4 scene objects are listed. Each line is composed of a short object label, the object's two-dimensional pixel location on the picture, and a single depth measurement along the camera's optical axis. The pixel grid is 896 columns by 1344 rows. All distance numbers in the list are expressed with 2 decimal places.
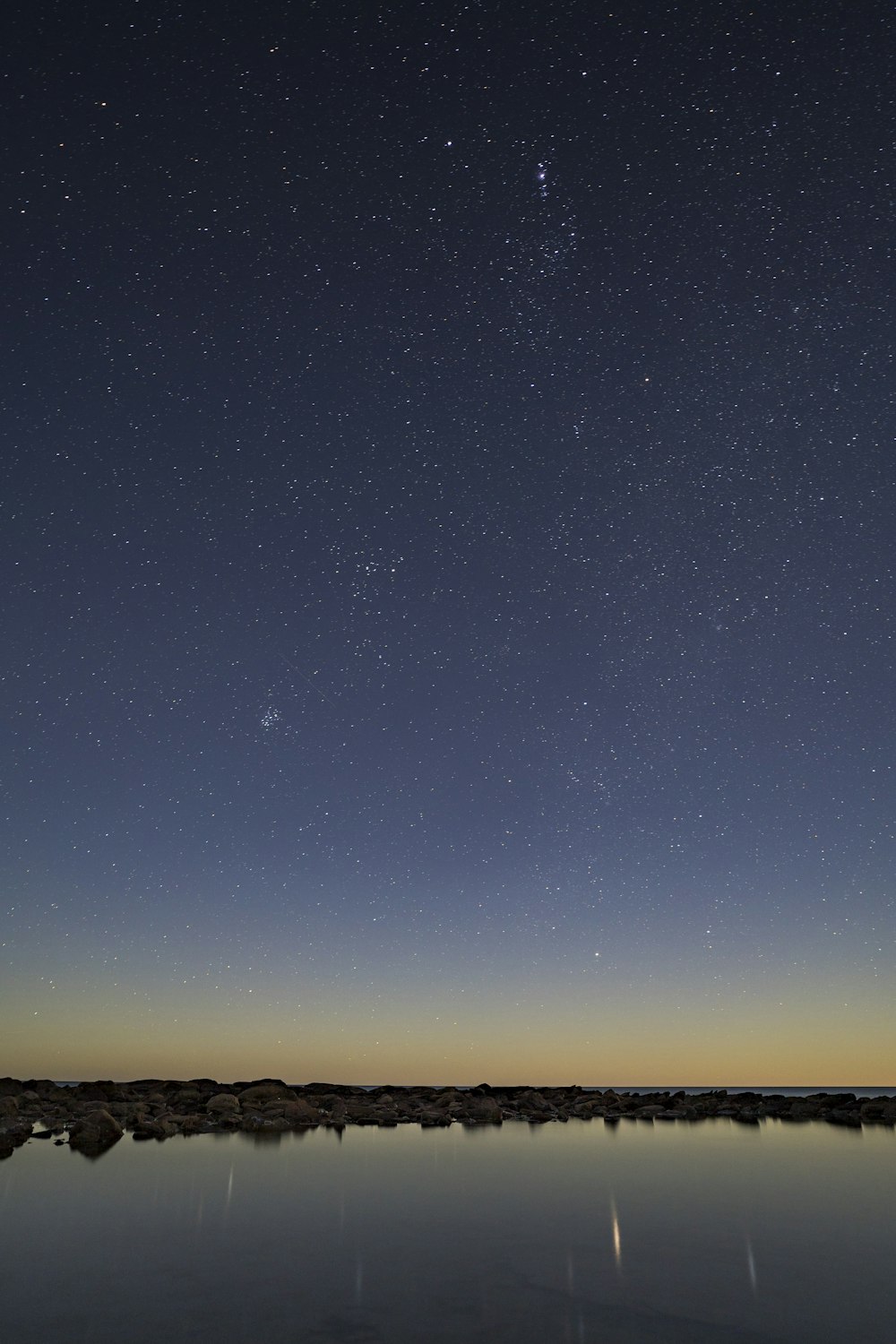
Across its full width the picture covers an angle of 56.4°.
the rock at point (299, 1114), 51.94
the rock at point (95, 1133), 35.84
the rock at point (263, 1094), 57.78
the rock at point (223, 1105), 52.81
